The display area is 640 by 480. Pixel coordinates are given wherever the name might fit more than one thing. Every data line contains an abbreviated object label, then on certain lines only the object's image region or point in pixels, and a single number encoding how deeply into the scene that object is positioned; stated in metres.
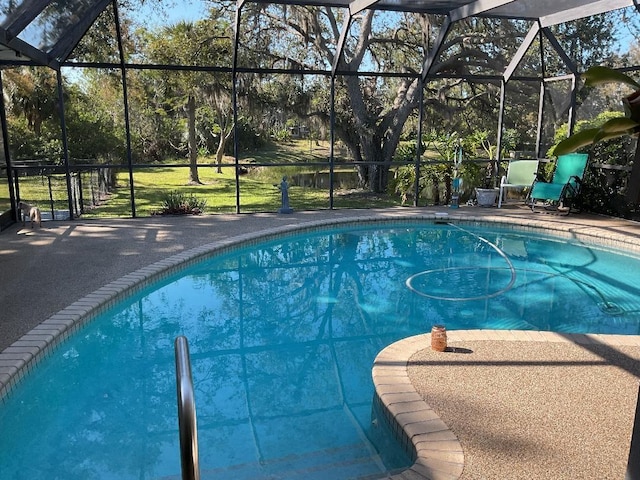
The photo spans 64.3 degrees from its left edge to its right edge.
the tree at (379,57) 10.45
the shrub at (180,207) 8.33
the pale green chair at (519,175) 8.85
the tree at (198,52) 11.01
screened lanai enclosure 7.71
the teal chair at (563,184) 8.05
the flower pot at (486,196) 9.19
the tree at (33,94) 11.96
